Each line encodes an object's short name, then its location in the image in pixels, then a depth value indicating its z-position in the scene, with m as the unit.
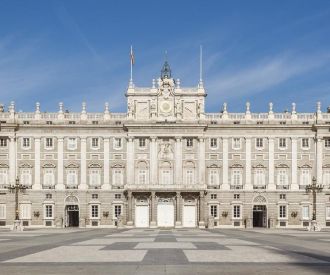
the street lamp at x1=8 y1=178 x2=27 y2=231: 67.34
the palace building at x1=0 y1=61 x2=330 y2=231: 80.50
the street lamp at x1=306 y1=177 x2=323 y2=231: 67.69
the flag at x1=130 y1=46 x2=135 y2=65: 82.19
